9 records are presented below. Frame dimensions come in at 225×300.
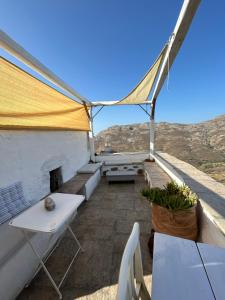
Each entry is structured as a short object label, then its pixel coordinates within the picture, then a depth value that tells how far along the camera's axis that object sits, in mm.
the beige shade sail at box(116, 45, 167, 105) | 2958
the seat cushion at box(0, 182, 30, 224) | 1936
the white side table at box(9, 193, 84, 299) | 1528
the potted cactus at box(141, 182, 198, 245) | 1909
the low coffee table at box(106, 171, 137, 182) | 5352
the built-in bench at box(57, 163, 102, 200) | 3621
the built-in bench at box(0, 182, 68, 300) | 1658
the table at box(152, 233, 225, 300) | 744
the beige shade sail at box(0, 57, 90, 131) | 1894
